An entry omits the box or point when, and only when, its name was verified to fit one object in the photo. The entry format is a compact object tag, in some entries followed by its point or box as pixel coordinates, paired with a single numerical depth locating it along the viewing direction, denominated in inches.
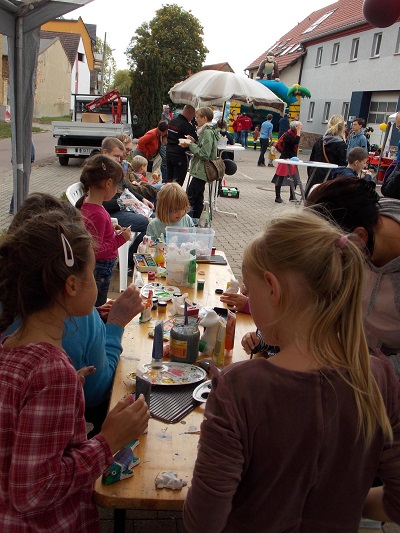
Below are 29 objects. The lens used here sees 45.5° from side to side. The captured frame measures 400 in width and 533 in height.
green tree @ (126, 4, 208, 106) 1716.3
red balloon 220.2
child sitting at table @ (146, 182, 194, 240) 157.6
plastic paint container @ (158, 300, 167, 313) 111.0
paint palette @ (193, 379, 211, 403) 75.5
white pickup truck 544.4
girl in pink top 144.6
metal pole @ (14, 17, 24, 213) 163.6
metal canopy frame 157.6
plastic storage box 146.3
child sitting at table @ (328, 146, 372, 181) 272.8
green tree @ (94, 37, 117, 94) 2682.8
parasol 399.2
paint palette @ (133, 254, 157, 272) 139.5
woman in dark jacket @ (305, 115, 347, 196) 338.3
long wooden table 55.7
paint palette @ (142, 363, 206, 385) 79.8
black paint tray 71.7
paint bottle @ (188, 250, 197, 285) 128.9
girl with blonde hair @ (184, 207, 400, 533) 40.9
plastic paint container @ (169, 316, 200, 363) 86.4
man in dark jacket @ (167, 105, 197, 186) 355.3
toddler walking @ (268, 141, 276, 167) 762.4
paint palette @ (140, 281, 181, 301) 118.5
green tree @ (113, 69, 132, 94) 2880.9
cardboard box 615.5
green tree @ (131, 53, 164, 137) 878.7
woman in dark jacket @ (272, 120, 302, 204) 451.6
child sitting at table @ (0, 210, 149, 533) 47.1
